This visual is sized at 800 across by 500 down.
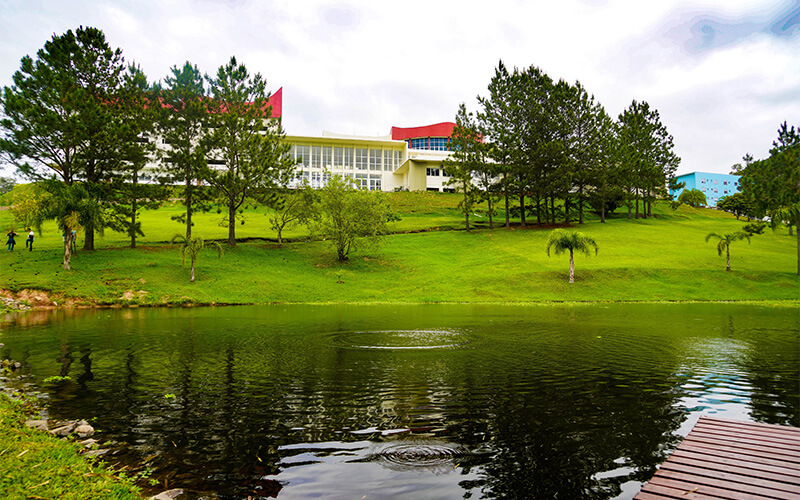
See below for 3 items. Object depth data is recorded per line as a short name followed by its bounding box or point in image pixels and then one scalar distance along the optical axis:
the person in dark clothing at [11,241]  45.00
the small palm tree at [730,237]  44.72
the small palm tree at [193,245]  38.81
